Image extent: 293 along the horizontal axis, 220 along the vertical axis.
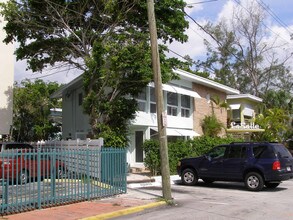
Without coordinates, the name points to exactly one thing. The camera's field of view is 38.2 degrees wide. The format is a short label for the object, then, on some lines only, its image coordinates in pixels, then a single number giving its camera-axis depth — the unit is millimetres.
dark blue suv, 15570
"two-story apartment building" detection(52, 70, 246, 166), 23438
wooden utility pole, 12930
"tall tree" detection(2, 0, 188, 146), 17938
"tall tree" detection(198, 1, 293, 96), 50875
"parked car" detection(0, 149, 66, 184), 10070
